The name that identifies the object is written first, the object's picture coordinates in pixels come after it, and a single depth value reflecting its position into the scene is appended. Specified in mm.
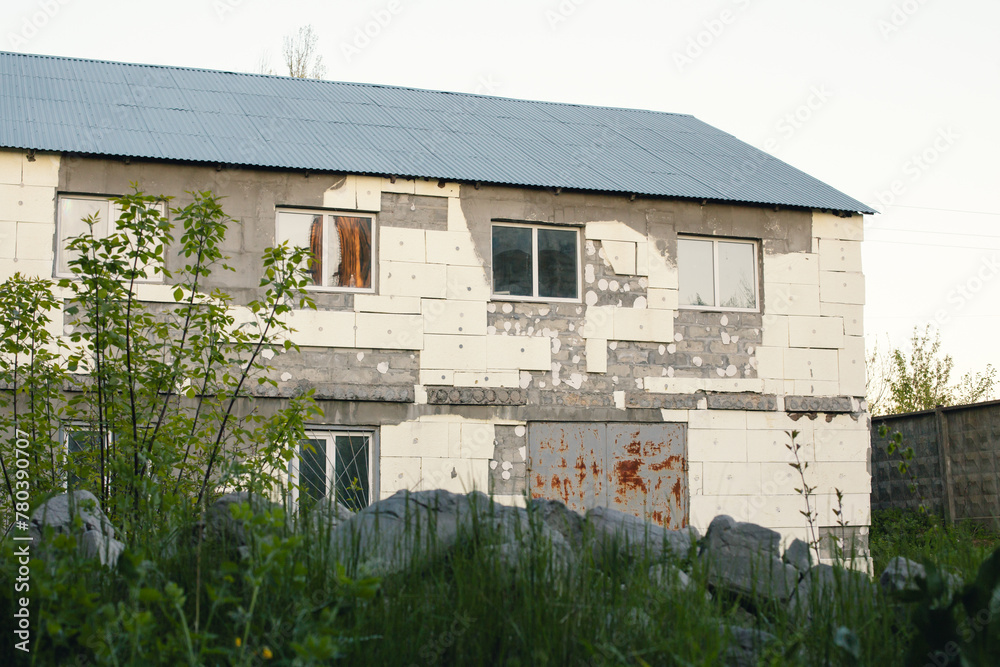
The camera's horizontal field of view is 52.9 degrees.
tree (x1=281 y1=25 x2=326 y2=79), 28203
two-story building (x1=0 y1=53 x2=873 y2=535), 10984
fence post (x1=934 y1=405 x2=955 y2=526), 13820
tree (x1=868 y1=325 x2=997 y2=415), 22469
